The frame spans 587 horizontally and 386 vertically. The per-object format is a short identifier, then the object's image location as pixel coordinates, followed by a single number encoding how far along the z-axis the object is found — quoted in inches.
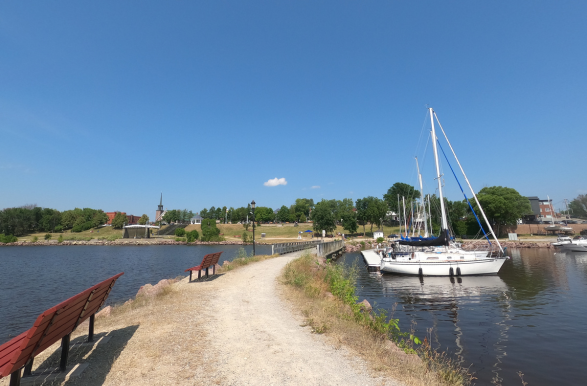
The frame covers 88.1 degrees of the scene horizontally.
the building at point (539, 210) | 3905.0
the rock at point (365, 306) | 486.8
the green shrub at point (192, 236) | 3617.1
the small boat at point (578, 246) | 1888.0
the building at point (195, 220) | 6752.5
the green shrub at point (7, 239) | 3659.0
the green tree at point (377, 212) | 3395.7
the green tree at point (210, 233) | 3582.7
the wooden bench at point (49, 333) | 150.3
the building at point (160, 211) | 7305.6
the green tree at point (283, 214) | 6082.7
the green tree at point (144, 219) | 5423.2
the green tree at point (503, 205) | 2849.4
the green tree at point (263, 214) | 6092.5
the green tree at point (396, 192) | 4571.9
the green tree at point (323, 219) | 3409.2
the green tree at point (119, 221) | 4950.8
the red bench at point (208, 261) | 590.2
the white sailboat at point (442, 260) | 1043.1
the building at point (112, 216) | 7383.9
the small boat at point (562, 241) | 2075.5
